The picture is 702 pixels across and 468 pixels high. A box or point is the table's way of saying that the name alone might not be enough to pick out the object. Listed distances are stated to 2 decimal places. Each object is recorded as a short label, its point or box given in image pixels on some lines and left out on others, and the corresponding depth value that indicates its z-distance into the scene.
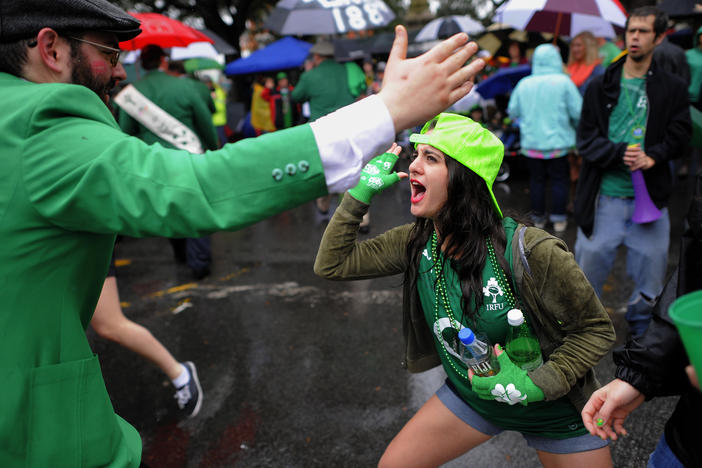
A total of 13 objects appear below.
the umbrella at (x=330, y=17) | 7.29
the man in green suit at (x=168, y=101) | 5.52
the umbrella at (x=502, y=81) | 9.55
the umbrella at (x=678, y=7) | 8.26
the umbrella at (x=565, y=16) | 5.57
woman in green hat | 2.09
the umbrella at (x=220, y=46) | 13.09
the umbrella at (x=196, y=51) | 11.12
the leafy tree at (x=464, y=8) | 42.94
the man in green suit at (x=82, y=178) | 1.20
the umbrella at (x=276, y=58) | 13.05
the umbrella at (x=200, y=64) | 12.66
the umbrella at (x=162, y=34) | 5.81
